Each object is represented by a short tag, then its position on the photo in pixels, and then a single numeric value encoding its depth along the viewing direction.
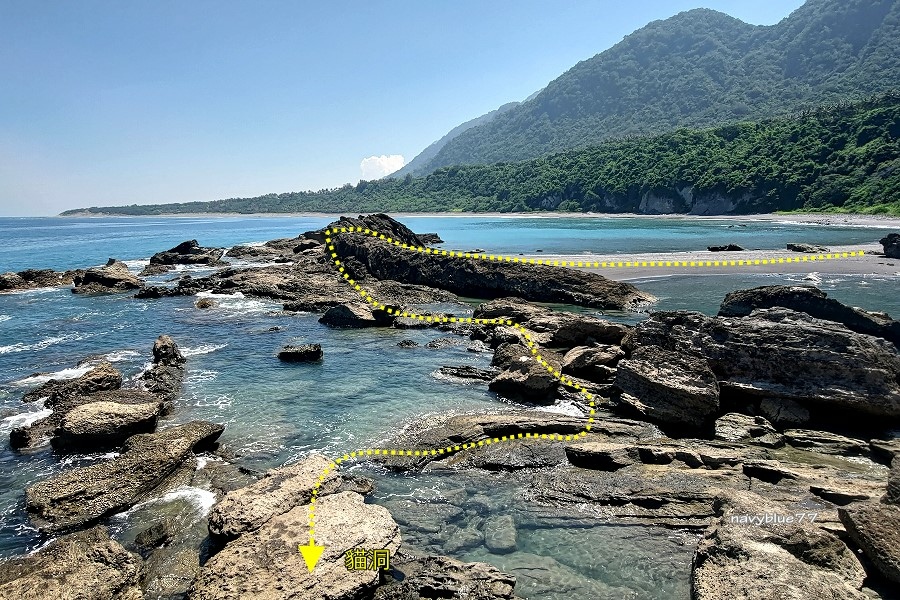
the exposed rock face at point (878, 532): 6.97
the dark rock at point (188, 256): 52.38
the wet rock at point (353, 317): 26.14
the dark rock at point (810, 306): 16.03
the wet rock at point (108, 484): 9.73
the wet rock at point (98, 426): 12.34
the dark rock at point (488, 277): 30.36
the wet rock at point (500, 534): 9.02
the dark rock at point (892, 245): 41.87
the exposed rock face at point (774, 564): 6.39
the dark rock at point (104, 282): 36.54
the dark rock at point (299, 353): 20.20
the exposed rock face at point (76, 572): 7.19
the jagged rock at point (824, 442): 11.61
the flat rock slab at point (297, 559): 7.14
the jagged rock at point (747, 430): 12.19
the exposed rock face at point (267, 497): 8.72
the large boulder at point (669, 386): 12.95
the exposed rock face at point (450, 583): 7.46
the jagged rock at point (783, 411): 12.86
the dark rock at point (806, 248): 45.99
